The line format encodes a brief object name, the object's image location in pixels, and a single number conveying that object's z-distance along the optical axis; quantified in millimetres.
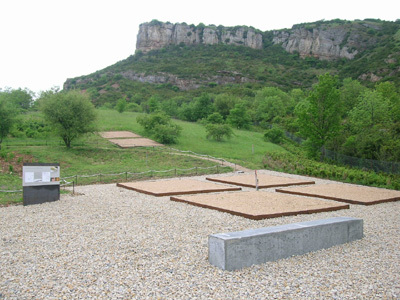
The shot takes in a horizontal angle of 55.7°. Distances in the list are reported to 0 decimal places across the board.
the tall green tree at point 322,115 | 30062
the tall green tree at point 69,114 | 28906
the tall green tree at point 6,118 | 28547
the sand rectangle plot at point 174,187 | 15656
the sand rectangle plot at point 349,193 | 14336
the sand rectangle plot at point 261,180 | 18531
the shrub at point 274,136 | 42344
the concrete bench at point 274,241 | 6754
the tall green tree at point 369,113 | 33281
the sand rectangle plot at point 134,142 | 32428
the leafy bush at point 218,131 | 37125
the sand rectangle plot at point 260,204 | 11453
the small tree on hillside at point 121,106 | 54619
